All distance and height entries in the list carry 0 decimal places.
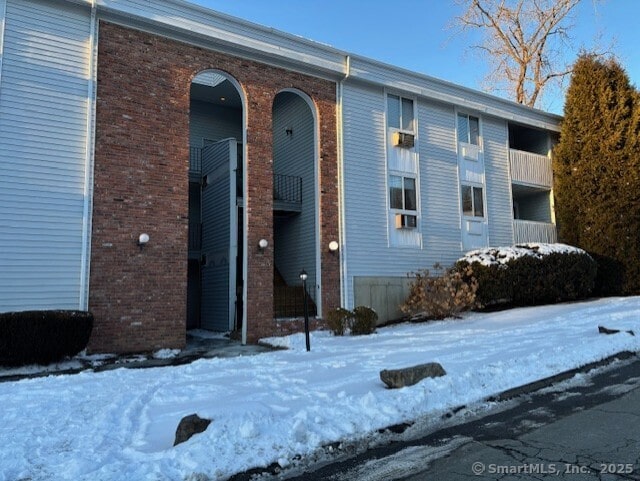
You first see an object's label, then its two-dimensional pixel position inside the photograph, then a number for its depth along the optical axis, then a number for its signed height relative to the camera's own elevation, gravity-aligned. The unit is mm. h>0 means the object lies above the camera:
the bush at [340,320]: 12633 -591
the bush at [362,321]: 12664 -631
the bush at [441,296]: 14203 -71
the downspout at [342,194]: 14180 +2758
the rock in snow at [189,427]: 4609 -1142
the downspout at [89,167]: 10484 +2707
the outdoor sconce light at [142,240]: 11062 +1235
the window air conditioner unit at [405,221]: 15242 +2110
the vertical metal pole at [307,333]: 9953 -715
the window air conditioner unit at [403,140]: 15613 +4593
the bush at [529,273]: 15008 +550
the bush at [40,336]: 8828 -605
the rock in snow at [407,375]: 6352 -991
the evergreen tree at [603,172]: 17688 +4123
